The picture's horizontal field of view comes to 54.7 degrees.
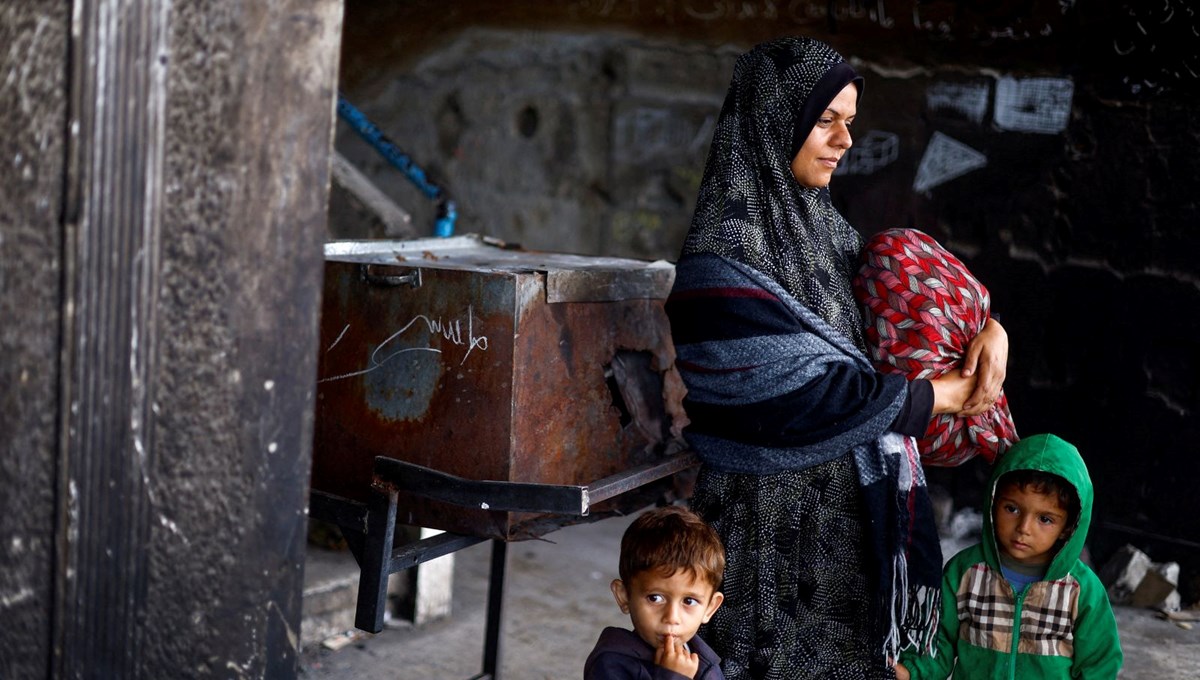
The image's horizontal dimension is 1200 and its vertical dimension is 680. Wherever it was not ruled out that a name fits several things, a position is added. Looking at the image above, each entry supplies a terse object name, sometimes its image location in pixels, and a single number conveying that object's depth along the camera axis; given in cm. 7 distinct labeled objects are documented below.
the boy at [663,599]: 199
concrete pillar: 150
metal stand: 209
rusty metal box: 221
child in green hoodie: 232
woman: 212
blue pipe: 446
